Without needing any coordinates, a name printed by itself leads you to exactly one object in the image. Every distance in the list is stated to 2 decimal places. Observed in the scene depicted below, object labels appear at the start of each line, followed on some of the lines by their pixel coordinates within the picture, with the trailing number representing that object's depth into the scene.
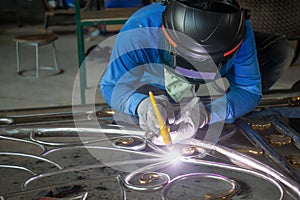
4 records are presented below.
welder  1.00
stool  3.67
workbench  2.89
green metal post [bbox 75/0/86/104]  2.92
